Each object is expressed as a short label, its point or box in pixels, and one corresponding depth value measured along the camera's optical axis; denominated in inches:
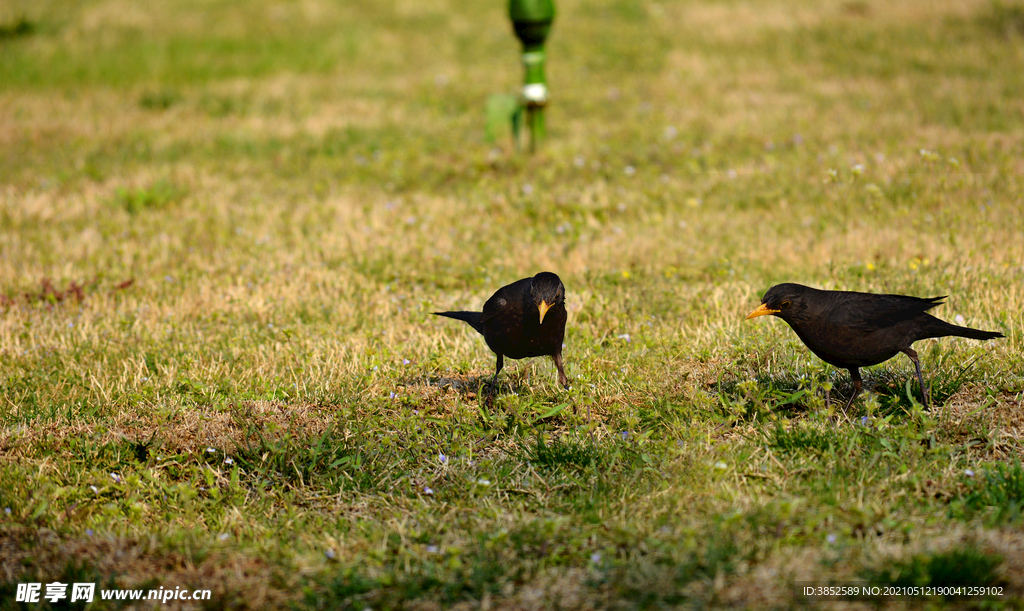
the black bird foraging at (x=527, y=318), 350.0
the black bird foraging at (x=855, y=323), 326.3
